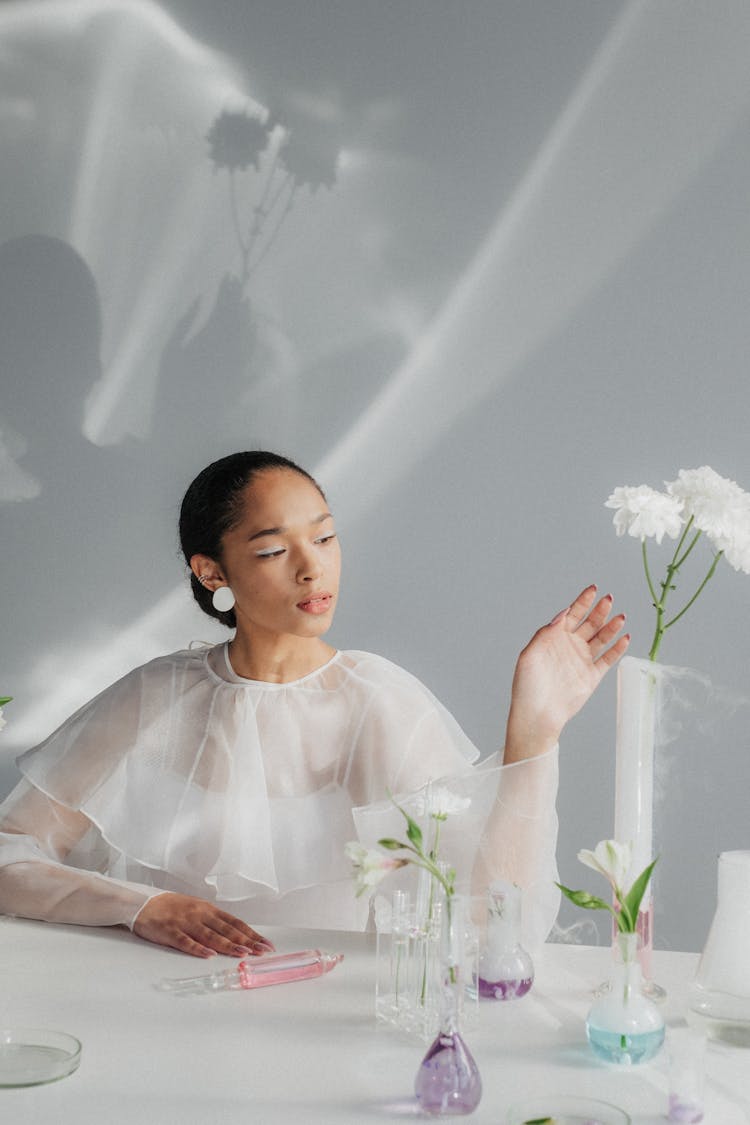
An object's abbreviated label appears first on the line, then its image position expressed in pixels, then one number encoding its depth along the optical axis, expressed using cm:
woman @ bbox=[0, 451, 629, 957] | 206
